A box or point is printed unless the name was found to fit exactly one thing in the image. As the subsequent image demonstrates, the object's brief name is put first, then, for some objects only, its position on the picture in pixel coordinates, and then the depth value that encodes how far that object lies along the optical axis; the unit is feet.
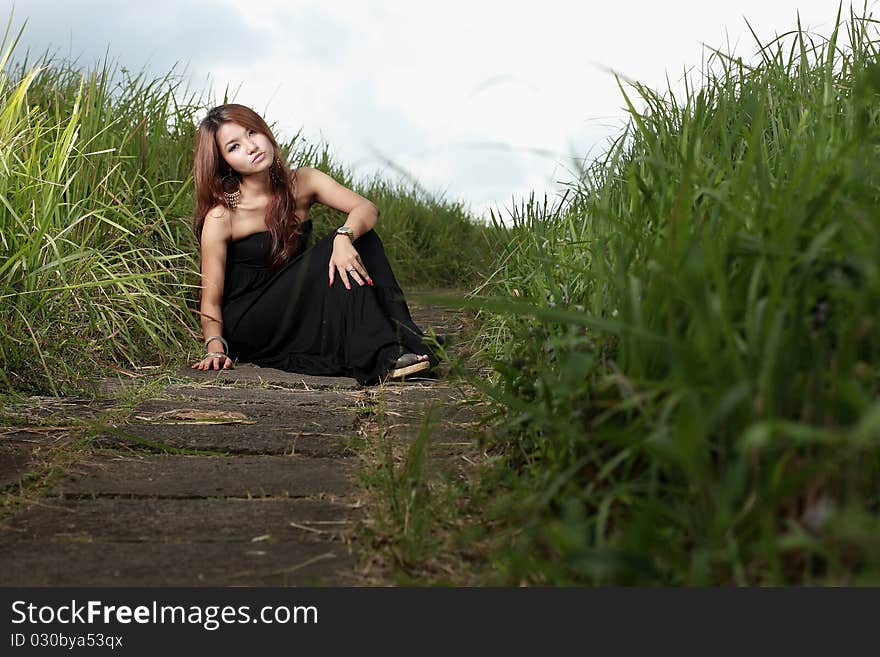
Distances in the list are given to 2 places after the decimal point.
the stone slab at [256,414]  8.13
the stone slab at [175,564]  4.61
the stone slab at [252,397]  9.14
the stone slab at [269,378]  10.89
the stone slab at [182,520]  5.25
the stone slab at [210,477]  6.11
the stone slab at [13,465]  6.48
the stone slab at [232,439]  7.22
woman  11.93
